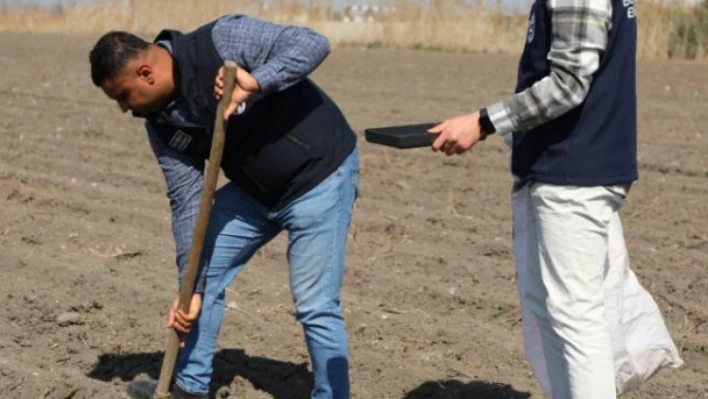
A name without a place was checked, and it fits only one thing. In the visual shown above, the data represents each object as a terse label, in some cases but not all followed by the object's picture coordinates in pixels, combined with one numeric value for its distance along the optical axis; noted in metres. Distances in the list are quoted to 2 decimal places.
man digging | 3.95
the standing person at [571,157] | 3.41
